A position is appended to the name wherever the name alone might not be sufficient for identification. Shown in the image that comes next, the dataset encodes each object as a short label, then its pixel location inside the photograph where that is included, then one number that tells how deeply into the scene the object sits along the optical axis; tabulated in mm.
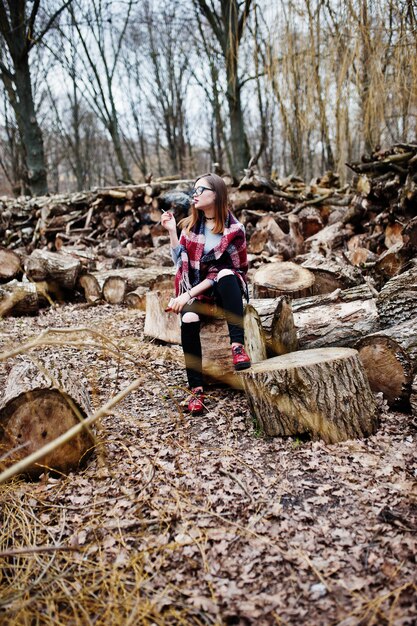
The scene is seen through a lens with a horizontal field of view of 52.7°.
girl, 2975
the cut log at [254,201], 7773
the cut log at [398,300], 2963
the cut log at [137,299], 5602
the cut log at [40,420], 2180
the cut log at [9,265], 6188
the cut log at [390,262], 4172
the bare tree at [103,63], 14602
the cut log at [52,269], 6035
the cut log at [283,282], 3584
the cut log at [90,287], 6137
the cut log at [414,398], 2523
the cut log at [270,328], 3012
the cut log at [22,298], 5477
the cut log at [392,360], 2619
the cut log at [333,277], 3834
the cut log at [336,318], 3037
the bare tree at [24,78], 11242
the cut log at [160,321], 4195
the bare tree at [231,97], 10266
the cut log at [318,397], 2408
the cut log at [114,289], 5906
